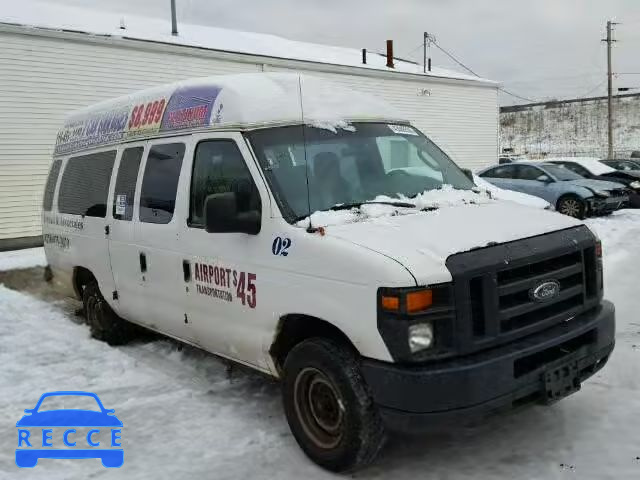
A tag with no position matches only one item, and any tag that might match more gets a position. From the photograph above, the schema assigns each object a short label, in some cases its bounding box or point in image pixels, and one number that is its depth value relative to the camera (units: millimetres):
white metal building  13523
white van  3080
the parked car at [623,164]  21094
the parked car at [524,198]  12672
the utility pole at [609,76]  38797
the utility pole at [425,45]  32356
